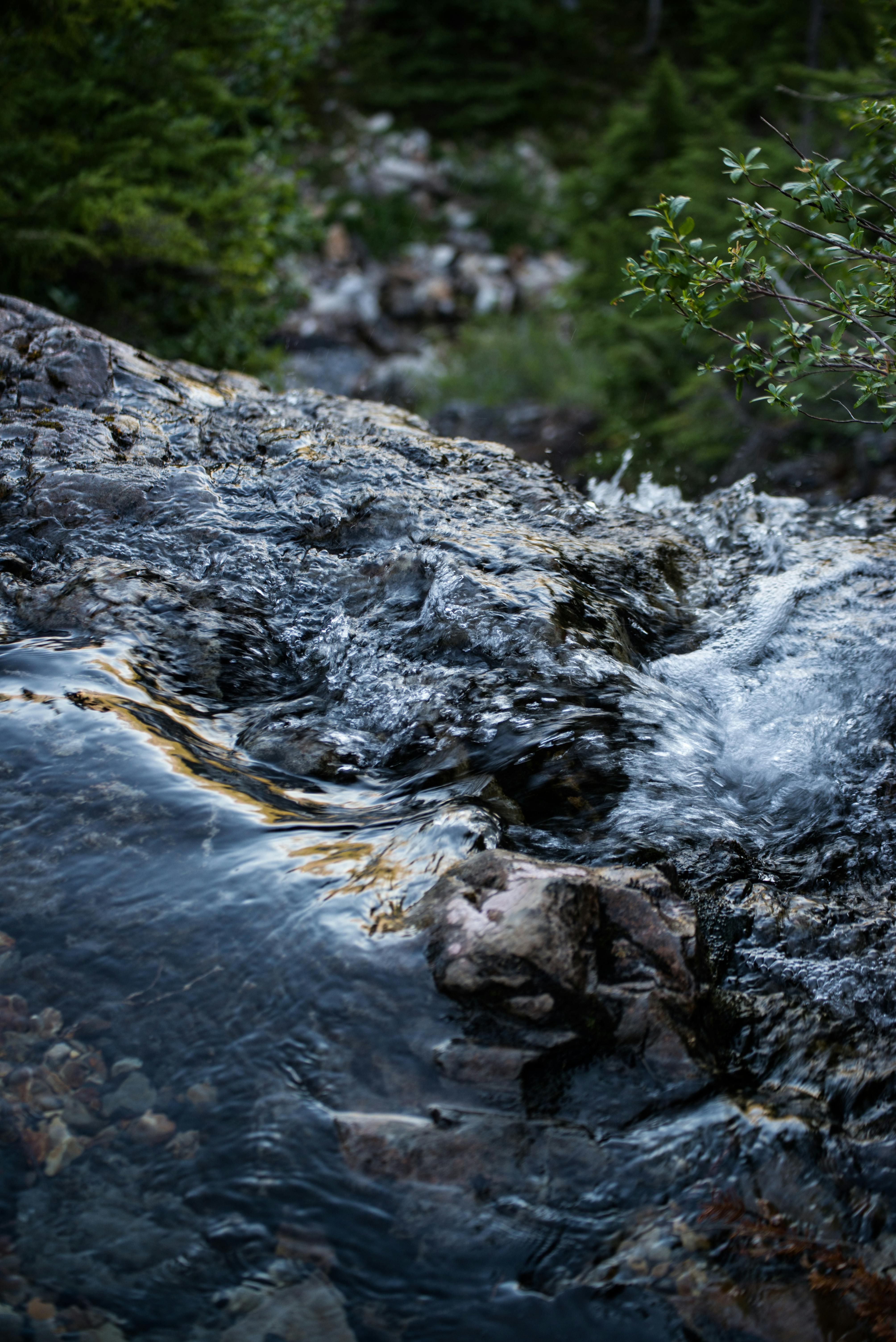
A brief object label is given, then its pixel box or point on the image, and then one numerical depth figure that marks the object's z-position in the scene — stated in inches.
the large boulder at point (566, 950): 61.6
